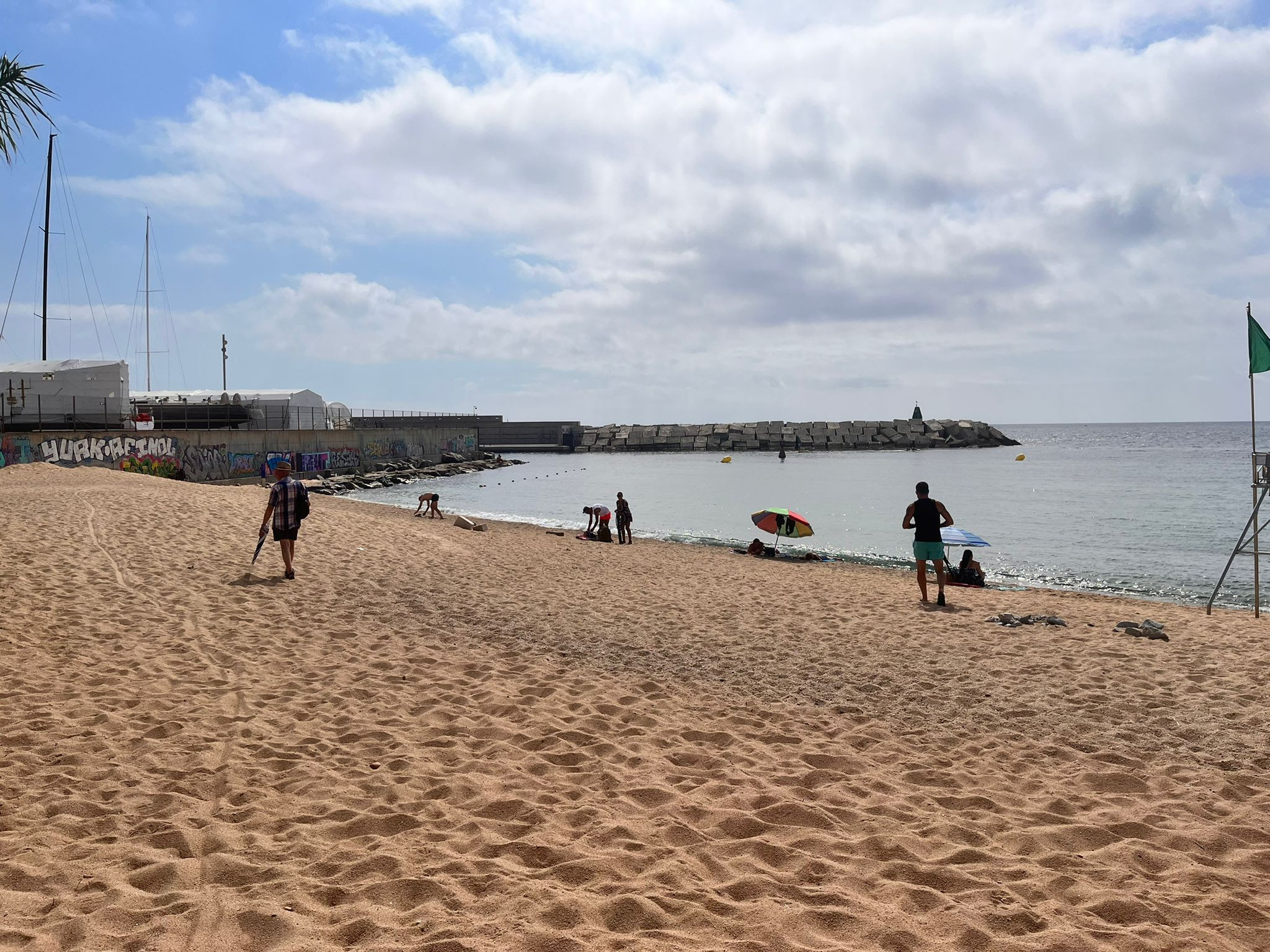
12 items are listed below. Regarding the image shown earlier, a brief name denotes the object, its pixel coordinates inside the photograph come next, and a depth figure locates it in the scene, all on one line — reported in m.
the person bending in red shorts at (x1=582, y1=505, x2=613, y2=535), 22.05
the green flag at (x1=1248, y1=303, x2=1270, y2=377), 10.93
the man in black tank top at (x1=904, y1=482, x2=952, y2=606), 12.14
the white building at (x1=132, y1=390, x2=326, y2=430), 45.25
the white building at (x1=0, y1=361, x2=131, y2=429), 32.81
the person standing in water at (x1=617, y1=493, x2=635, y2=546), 21.80
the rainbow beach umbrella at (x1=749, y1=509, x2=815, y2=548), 19.36
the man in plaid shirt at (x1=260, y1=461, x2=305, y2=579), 12.05
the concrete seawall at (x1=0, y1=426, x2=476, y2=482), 30.52
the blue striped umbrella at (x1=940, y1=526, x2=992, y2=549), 15.52
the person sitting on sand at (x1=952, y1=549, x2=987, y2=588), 15.73
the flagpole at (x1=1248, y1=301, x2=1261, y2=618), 11.25
